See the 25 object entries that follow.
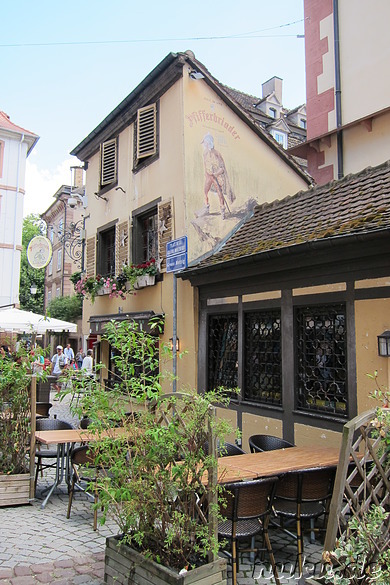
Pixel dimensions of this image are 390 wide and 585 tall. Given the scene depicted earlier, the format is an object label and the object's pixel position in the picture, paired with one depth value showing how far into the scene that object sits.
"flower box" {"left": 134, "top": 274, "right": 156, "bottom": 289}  9.89
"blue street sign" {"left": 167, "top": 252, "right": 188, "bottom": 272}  7.50
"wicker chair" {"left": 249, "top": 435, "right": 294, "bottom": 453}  5.88
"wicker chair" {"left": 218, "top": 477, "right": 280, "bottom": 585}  3.77
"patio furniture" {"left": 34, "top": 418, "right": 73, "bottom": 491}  6.68
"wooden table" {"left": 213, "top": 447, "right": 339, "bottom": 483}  4.37
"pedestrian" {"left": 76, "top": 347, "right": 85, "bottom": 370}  22.87
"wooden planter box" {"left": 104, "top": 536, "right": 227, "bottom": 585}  3.10
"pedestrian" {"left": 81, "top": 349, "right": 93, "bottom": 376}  16.84
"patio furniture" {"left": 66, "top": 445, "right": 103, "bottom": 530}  5.48
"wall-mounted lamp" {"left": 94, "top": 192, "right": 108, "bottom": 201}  12.39
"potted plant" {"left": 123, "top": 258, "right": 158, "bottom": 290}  9.88
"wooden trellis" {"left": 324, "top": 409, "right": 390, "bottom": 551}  3.02
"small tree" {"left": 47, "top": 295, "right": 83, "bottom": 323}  29.88
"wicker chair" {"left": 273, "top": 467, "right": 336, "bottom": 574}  4.27
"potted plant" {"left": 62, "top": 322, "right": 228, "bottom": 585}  3.25
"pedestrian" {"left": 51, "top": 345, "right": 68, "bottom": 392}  18.19
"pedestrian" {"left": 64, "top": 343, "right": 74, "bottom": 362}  20.52
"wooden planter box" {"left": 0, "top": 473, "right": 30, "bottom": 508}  5.79
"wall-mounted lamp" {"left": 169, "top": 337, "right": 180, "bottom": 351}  9.30
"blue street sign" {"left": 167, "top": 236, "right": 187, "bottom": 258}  7.48
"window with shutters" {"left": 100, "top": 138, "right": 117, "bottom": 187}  12.05
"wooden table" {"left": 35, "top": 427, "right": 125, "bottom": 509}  5.82
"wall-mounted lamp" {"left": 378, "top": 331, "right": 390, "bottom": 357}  5.55
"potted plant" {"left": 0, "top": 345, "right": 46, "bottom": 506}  6.13
